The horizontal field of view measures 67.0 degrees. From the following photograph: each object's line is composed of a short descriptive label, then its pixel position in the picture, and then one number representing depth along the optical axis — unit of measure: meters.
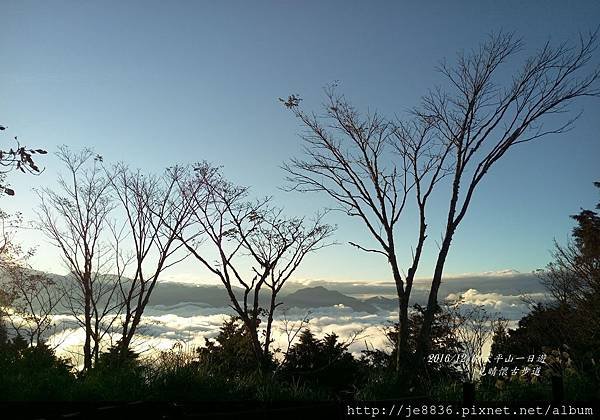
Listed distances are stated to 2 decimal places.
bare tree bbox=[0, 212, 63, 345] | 15.68
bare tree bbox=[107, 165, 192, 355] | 16.42
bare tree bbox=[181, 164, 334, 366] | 17.12
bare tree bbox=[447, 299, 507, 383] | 12.14
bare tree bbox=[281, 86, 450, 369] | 12.16
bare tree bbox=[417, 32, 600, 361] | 11.43
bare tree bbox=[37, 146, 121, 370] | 16.38
